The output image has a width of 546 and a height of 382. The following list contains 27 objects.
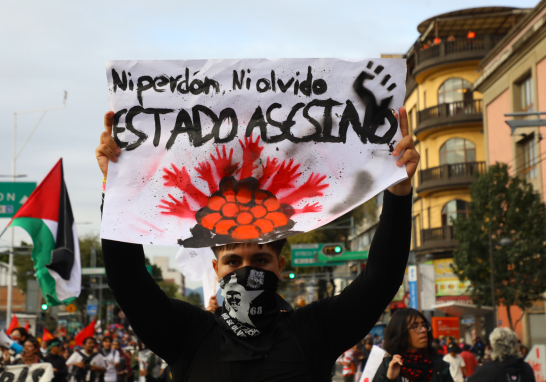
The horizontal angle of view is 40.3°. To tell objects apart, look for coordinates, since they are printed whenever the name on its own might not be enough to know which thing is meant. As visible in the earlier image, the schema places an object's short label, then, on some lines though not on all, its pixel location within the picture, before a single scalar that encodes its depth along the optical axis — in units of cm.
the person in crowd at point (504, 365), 647
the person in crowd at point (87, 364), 1450
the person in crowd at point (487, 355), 2204
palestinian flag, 1354
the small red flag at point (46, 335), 2061
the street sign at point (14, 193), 2066
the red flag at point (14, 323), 2075
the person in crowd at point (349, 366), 2058
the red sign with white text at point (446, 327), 3325
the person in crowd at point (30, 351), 1044
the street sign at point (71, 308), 3055
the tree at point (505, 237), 2591
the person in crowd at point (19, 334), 1258
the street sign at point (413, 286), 3803
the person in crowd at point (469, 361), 1506
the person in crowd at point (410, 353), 550
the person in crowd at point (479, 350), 2461
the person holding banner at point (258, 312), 263
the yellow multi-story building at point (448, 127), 4206
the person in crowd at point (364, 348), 2095
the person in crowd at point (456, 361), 1346
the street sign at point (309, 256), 3719
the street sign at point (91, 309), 4525
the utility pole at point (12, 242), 3384
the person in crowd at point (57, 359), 1191
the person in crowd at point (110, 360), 1534
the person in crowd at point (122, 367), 1723
